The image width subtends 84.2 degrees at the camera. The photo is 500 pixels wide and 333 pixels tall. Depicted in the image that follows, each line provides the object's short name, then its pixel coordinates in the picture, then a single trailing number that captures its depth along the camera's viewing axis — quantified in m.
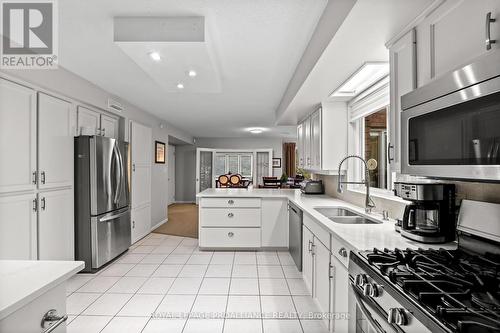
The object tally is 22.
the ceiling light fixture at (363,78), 2.19
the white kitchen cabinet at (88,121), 3.39
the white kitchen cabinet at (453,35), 1.01
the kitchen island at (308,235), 1.62
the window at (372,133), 2.66
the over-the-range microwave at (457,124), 0.89
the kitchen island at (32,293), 0.78
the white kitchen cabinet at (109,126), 3.93
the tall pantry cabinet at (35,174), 2.34
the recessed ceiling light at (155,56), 2.17
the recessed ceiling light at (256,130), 7.81
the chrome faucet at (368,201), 2.42
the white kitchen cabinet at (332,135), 3.47
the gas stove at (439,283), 0.77
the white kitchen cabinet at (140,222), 4.57
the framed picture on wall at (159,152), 5.84
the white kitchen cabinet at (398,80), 1.47
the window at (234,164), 9.52
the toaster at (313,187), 4.26
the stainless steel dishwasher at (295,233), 3.13
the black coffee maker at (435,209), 1.48
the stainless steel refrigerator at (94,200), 3.28
